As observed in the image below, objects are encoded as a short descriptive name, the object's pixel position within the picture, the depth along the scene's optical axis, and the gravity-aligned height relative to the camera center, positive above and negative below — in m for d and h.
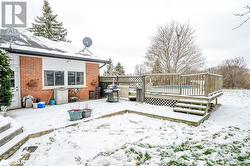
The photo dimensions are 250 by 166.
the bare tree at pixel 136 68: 27.41 +3.57
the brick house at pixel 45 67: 5.53 +0.89
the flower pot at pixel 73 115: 4.12 -1.11
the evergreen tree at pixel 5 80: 4.16 +0.11
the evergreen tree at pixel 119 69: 24.73 +3.01
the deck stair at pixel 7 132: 2.58 -1.20
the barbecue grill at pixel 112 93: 6.91 -0.59
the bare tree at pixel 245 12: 2.10 +1.32
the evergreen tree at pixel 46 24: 18.12 +9.24
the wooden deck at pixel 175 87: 5.01 -0.22
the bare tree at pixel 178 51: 15.37 +4.21
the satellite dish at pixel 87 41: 9.10 +3.22
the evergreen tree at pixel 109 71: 24.42 +2.55
